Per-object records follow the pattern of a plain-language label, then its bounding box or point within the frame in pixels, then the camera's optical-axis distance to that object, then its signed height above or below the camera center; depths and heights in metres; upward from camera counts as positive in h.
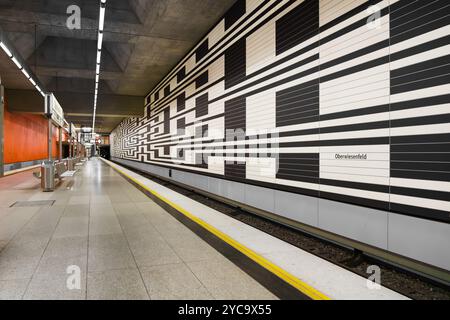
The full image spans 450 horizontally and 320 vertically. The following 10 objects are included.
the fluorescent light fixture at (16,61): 8.73 +2.67
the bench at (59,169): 10.93 -0.62
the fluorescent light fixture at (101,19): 7.48 +3.57
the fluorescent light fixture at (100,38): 9.16 +3.53
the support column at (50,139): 9.47 +0.43
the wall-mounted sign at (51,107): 9.35 +1.44
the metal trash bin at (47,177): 9.22 -0.75
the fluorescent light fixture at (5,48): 7.47 +2.66
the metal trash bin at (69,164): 16.64 -0.66
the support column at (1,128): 13.02 +1.06
